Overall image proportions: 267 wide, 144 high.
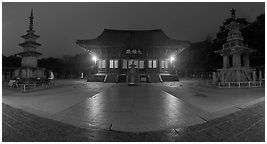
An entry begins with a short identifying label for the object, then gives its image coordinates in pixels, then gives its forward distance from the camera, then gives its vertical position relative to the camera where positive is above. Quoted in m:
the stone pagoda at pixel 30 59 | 17.91 +1.81
